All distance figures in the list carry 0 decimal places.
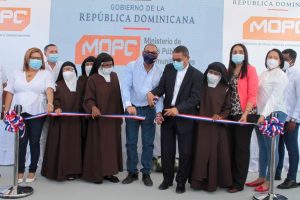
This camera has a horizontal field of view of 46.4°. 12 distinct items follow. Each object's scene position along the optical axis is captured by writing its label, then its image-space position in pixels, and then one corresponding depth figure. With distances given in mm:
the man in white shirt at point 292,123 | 3998
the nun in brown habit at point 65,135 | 4059
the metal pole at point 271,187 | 3424
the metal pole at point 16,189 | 3426
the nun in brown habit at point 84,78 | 4152
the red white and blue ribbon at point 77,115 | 3875
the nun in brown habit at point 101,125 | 3955
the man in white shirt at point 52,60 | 4452
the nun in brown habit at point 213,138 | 3660
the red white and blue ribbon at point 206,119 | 3628
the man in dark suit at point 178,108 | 3652
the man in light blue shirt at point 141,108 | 3980
